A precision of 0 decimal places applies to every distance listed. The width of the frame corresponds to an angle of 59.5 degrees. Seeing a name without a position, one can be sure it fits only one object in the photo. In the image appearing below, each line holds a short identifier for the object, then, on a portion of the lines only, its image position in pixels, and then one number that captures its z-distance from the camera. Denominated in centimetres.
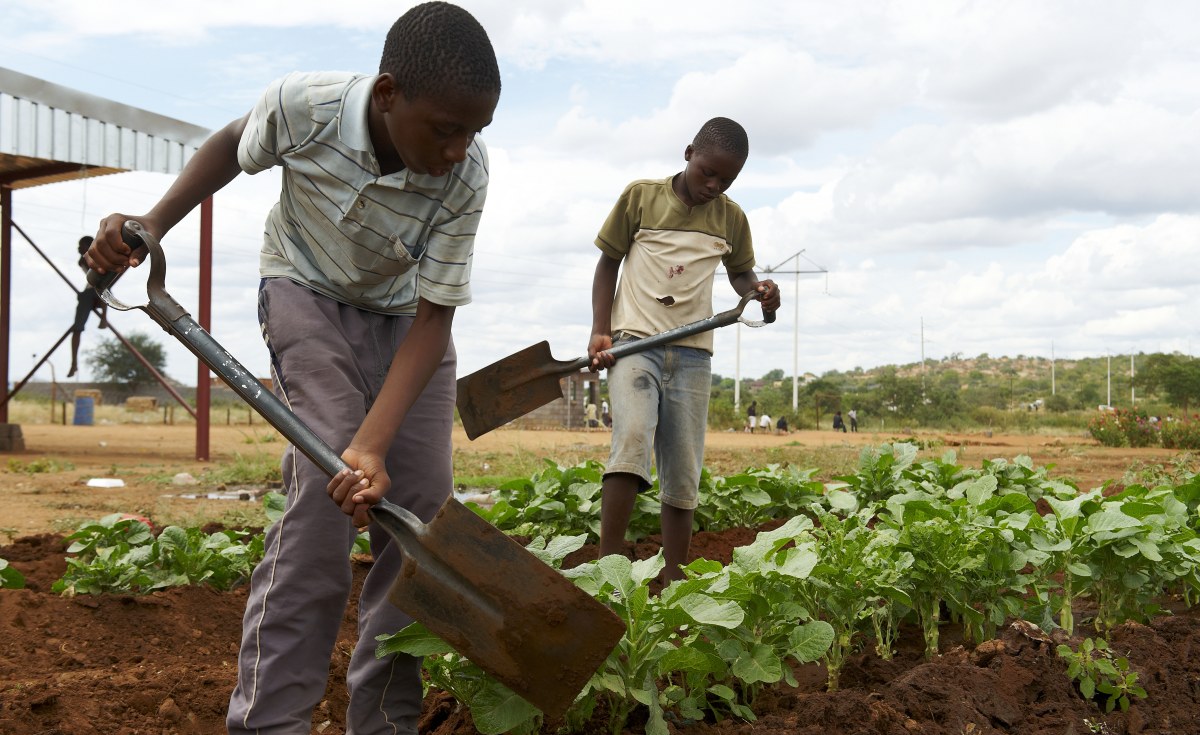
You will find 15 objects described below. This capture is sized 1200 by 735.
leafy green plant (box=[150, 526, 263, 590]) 369
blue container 2384
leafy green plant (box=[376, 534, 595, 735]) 202
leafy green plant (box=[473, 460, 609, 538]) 433
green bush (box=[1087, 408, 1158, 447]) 1709
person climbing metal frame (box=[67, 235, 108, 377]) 1209
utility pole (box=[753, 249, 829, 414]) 3847
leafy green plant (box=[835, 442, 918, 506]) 472
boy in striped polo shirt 200
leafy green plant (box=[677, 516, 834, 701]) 223
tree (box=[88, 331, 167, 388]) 4444
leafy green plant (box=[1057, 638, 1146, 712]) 250
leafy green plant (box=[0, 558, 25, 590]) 366
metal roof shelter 1033
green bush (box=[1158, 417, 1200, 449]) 1596
